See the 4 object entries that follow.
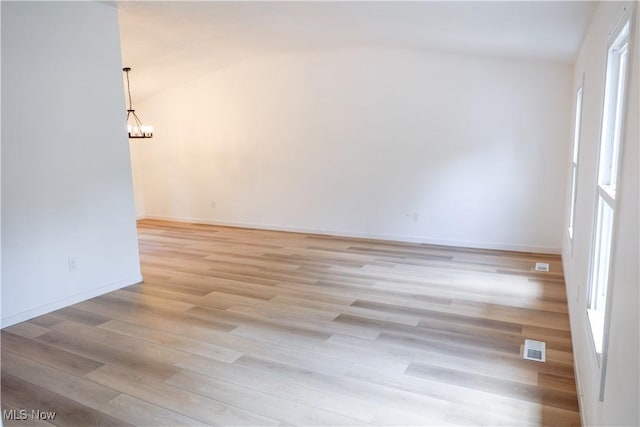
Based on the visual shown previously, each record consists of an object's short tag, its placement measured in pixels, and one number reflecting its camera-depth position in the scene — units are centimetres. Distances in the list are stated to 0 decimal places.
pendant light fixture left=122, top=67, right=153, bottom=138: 623
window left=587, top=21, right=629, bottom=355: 196
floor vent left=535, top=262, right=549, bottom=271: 475
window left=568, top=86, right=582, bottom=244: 372
